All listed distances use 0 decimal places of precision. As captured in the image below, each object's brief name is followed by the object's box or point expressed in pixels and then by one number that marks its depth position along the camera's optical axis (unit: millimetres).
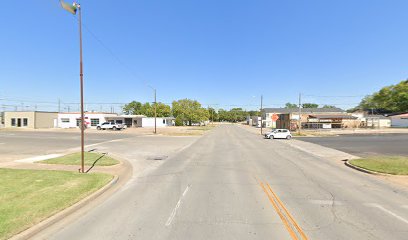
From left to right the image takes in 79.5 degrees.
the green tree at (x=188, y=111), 101025
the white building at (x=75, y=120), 71438
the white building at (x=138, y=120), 75412
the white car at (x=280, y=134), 39322
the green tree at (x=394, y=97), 105538
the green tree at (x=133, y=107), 148150
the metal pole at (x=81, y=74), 12125
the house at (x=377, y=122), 79588
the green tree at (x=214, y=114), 178750
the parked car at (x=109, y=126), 63175
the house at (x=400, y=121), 83212
